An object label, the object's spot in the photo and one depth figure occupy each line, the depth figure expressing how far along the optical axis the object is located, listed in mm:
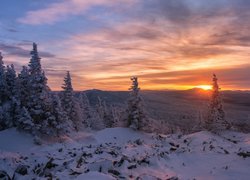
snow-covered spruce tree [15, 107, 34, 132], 21923
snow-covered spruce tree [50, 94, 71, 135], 23069
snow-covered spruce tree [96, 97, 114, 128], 43636
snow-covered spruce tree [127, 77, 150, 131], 27381
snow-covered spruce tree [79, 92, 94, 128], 43143
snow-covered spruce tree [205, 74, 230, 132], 27966
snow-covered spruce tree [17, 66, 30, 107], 23981
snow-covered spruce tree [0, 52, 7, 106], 26077
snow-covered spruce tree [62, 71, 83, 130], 31262
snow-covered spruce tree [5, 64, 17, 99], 25948
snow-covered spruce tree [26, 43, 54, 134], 22835
